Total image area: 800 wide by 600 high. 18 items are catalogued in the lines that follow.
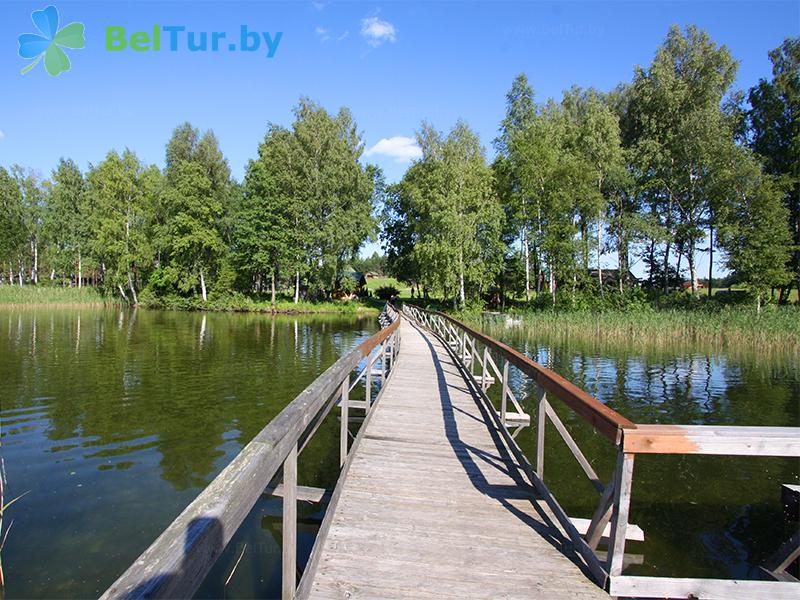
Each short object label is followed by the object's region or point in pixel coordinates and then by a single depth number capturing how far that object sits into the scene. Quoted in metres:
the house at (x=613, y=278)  35.36
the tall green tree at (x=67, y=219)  45.47
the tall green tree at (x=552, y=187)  29.39
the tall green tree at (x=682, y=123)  27.42
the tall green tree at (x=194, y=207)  39.12
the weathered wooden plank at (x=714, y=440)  2.22
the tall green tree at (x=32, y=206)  48.16
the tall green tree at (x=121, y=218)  39.72
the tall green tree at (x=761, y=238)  24.53
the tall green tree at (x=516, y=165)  32.50
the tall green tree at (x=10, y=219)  42.98
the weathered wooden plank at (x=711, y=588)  2.29
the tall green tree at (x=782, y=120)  27.80
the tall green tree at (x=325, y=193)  36.94
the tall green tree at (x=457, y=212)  31.77
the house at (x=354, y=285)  41.12
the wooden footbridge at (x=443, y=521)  1.44
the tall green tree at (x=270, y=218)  38.12
